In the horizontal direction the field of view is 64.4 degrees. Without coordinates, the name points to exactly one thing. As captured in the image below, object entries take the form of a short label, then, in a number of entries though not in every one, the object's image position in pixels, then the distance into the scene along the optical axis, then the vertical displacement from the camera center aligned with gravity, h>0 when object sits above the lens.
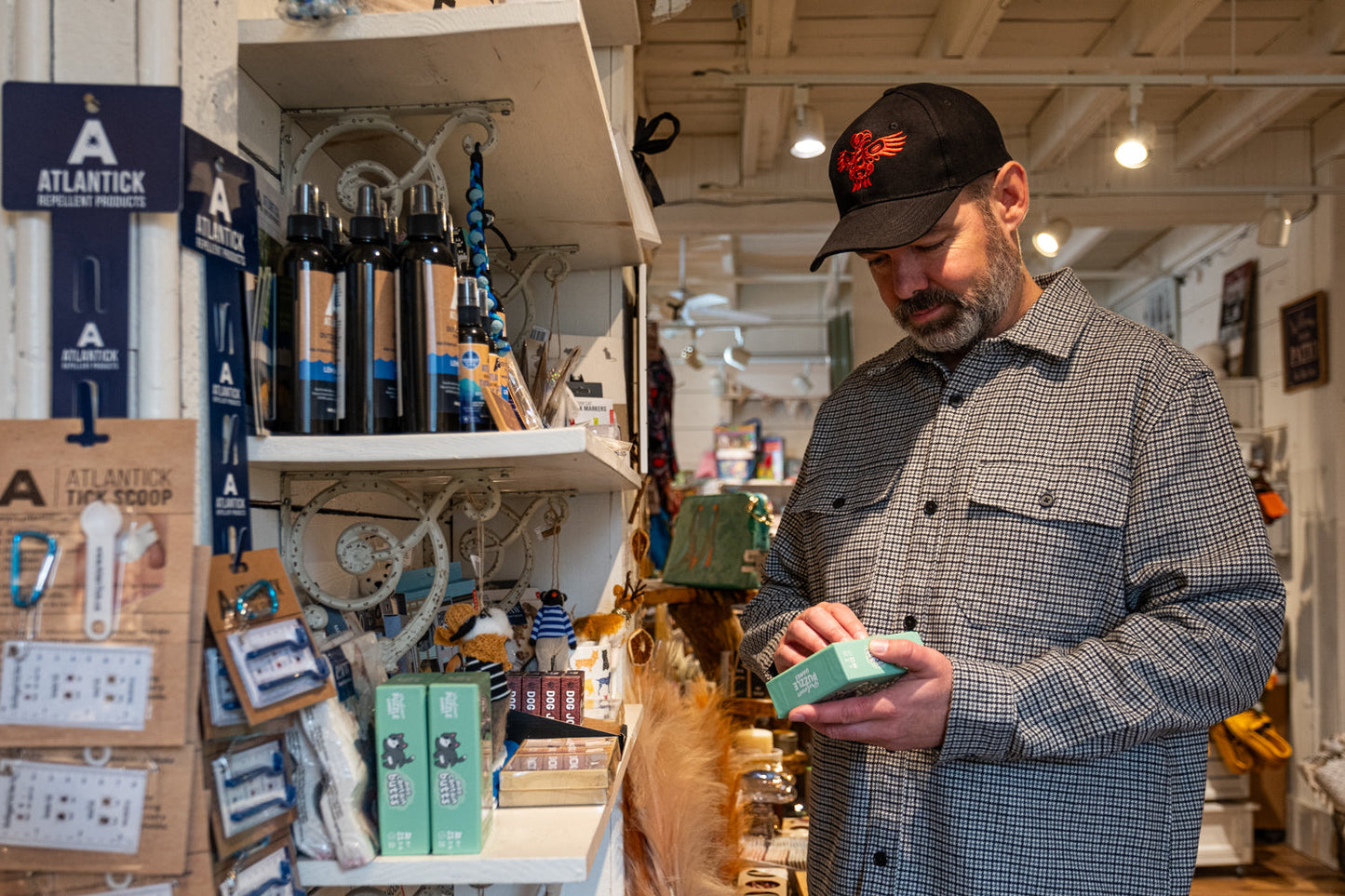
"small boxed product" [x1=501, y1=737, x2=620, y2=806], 1.23 -0.36
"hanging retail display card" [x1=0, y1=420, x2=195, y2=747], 0.87 -0.10
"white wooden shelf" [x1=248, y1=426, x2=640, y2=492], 1.07 +0.01
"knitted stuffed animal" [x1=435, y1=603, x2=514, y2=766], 1.47 -0.24
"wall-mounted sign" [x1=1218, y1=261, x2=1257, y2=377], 6.37 +0.84
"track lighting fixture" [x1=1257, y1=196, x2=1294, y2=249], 4.81 +1.05
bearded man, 1.26 -0.14
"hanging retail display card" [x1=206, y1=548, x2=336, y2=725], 0.93 -0.16
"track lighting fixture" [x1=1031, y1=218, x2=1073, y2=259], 4.90 +1.03
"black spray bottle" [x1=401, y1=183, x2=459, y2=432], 1.10 +0.13
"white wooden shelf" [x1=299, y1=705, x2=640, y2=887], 1.02 -0.39
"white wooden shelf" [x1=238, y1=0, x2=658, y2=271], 1.07 +0.43
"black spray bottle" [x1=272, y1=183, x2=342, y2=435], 1.10 +0.14
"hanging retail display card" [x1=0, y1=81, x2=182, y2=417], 0.93 +0.25
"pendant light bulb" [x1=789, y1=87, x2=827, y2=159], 4.13 +1.29
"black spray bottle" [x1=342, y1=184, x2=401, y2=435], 1.10 +0.13
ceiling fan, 6.74 +1.07
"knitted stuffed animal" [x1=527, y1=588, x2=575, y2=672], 1.80 -0.29
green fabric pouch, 3.09 -0.24
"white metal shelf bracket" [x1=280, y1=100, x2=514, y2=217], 1.24 +0.39
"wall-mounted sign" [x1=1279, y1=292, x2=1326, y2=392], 5.40 +0.62
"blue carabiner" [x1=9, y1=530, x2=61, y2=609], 0.87 -0.09
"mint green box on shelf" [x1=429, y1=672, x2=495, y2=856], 1.05 -0.30
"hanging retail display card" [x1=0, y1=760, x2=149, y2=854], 0.87 -0.28
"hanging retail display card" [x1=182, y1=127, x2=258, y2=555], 1.01 +0.16
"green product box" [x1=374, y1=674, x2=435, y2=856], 1.04 -0.30
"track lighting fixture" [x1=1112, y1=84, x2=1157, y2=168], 4.07 +1.21
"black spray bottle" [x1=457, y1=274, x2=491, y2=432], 1.12 +0.11
